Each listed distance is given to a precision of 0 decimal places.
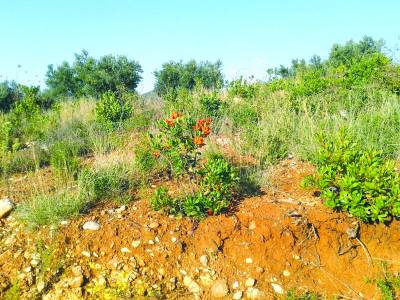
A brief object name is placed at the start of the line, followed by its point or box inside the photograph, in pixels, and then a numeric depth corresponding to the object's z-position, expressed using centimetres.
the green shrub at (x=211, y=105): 771
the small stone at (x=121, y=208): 416
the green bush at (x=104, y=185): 435
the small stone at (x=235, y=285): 351
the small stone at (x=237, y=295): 342
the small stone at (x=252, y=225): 388
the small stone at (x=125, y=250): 366
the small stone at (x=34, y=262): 353
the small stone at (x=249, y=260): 369
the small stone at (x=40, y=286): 333
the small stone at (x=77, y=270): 343
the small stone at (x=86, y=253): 361
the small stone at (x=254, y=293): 344
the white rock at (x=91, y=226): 385
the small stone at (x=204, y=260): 365
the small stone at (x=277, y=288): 350
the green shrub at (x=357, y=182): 371
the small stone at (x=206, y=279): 352
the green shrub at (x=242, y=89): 915
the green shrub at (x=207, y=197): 393
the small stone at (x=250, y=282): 352
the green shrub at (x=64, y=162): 483
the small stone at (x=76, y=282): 335
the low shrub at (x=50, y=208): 390
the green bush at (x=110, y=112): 744
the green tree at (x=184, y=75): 1517
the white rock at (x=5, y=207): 416
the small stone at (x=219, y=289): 344
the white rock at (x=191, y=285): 345
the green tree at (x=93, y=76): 1407
